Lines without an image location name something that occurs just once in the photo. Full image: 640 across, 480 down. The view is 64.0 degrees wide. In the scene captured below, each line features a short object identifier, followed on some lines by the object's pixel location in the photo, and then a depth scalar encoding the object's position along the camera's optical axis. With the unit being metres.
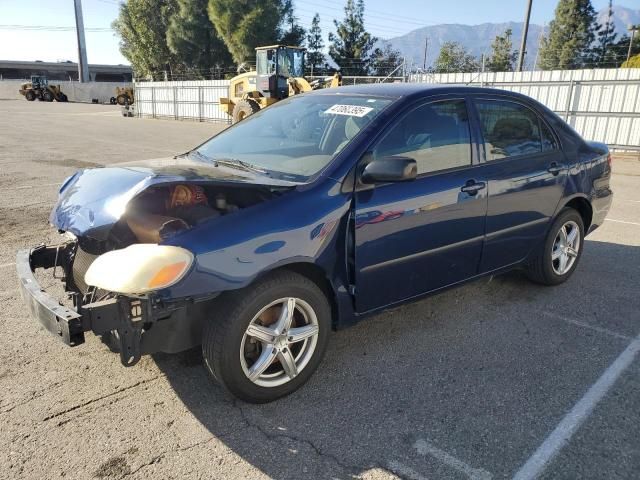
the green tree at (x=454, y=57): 53.56
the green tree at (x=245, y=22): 43.34
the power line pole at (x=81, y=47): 57.69
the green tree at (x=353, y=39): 51.69
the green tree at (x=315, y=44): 52.03
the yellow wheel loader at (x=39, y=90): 52.31
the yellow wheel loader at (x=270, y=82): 20.56
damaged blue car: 2.47
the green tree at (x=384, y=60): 49.44
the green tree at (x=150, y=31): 51.62
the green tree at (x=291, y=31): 46.69
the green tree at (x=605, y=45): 48.92
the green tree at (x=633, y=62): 29.82
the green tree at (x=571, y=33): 49.72
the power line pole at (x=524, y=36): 23.65
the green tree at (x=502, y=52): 53.56
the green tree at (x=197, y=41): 47.81
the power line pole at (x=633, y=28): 47.20
